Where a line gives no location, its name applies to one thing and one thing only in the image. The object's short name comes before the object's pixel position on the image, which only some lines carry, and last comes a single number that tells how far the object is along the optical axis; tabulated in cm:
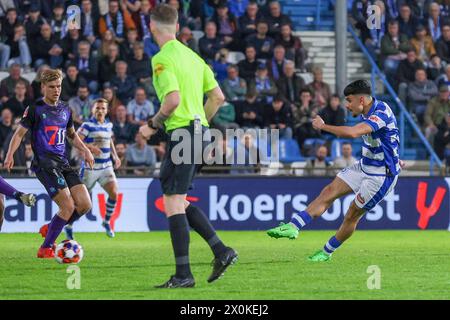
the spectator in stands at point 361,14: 2531
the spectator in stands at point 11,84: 2188
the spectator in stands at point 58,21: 2312
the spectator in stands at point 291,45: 2395
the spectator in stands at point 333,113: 2231
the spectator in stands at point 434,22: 2561
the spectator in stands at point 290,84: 2323
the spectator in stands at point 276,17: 2420
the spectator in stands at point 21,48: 2275
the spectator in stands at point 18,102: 2162
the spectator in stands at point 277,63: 2344
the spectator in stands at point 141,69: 2272
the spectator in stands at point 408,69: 2423
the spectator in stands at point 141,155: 2111
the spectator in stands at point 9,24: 2295
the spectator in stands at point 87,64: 2238
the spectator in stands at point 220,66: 2322
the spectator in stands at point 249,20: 2400
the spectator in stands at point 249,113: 2225
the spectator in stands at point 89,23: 2297
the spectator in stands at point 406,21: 2539
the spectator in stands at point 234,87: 2277
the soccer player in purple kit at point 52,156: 1364
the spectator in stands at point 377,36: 2514
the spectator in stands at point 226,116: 2209
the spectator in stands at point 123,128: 2162
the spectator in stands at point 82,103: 2152
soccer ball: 1277
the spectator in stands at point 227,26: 2395
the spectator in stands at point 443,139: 2317
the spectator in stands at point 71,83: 2202
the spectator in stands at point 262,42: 2378
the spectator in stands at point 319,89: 2305
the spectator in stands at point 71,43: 2278
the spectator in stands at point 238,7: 2470
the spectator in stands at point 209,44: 2338
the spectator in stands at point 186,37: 2288
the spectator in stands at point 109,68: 2258
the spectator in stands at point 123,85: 2241
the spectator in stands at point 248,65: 2320
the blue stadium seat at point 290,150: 2195
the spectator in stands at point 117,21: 2333
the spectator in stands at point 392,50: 2477
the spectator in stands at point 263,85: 2309
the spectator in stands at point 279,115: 2234
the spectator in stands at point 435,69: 2462
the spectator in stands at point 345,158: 2128
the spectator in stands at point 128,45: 2297
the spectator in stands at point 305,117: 2245
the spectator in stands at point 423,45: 2505
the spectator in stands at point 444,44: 2534
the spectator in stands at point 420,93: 2406
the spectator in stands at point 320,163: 2142
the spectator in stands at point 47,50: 2266
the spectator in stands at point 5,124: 2123
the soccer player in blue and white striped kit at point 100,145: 1794
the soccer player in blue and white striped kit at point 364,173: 1260
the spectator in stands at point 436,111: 2356
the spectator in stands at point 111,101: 2184
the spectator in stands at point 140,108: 2192
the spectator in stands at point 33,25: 2288
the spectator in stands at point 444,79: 2417
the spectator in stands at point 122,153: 2111
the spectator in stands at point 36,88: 2192
